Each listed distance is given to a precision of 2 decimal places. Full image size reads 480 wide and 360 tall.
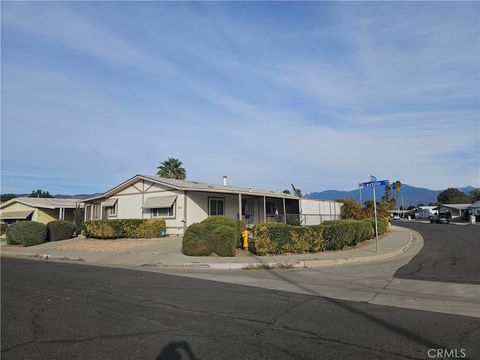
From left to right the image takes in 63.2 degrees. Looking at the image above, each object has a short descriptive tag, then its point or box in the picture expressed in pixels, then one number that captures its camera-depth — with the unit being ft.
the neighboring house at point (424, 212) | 347.44
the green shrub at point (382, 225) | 85.57
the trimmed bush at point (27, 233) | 84.33
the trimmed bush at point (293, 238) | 53.06
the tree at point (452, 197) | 374.28
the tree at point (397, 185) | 348.79
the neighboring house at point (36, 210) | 126.62
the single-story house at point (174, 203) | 82.28
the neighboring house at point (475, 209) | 212.23
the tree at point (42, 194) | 256.64
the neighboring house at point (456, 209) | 279.71
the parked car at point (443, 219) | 189.65
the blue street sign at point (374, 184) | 53.36
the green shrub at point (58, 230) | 90.02
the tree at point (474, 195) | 358.04
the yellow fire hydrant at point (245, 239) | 57.75
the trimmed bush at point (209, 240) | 53.67
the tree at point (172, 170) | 154.61
